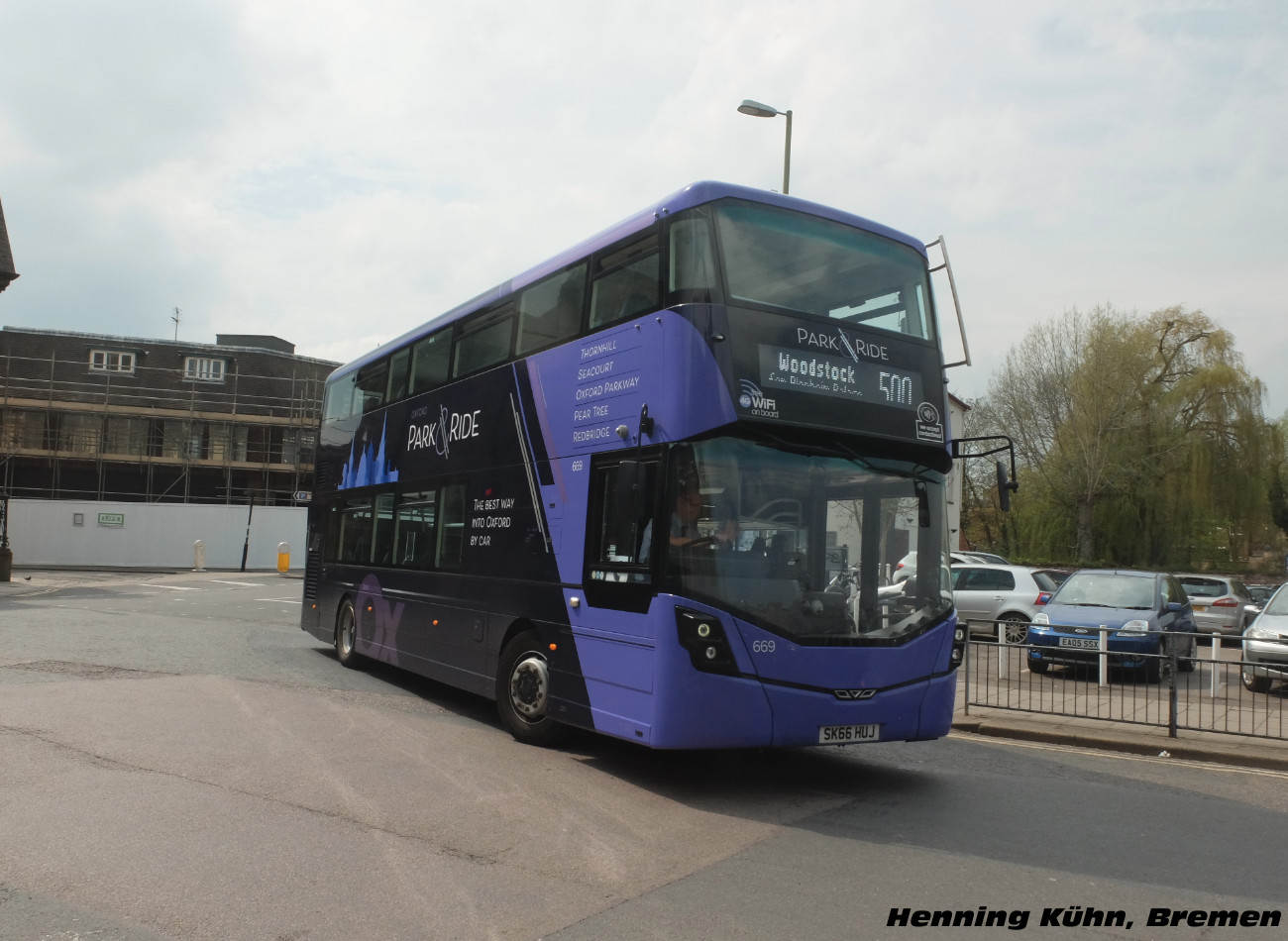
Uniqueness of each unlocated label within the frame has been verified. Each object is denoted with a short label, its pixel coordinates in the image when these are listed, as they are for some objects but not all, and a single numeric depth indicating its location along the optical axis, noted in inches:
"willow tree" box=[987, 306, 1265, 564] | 1619.1
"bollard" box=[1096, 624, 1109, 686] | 433.7
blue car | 540.7
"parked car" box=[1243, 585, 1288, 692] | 483.3
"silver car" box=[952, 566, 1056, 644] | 775.7
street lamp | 663.8
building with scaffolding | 1872.5
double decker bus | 274.8
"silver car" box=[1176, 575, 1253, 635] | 872.9
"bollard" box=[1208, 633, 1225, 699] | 401.7
